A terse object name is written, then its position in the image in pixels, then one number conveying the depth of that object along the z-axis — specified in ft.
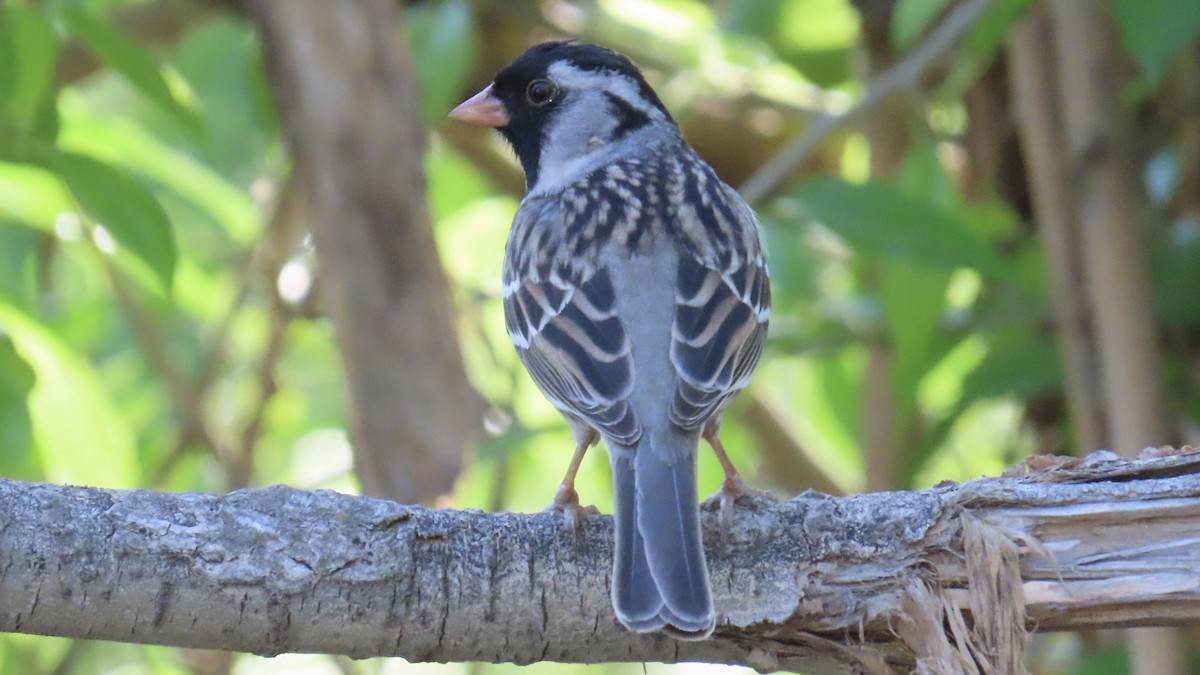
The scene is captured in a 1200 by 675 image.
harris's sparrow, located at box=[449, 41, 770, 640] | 17.11
